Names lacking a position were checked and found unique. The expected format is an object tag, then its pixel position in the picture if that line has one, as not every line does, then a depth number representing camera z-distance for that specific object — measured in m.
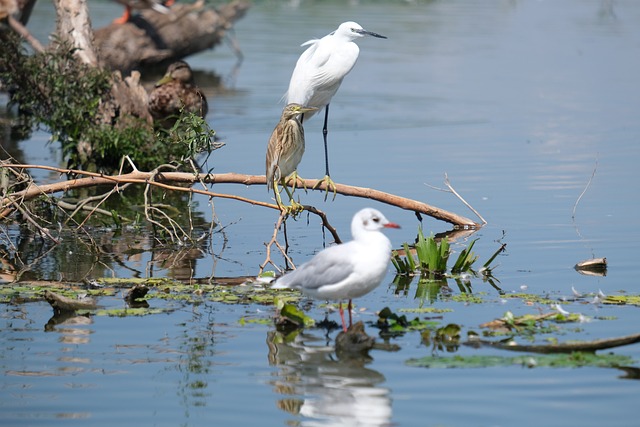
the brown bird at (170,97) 36.82
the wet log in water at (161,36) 51.97
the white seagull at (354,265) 15.63
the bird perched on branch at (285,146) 21.36
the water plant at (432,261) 20.02
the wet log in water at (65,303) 17.59
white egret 25.52
